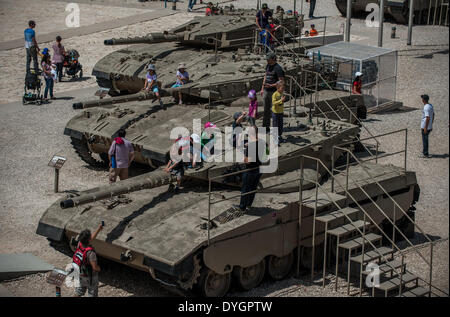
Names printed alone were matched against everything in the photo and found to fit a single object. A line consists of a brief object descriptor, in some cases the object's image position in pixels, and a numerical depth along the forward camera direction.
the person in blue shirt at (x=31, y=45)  30.44
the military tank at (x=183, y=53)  24.69
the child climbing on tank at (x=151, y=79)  23.08
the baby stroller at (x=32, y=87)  29.30
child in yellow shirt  18.84
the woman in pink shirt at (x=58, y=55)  32.03
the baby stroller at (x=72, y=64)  32.69
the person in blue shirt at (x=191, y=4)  41.66
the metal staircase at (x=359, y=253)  15.77
